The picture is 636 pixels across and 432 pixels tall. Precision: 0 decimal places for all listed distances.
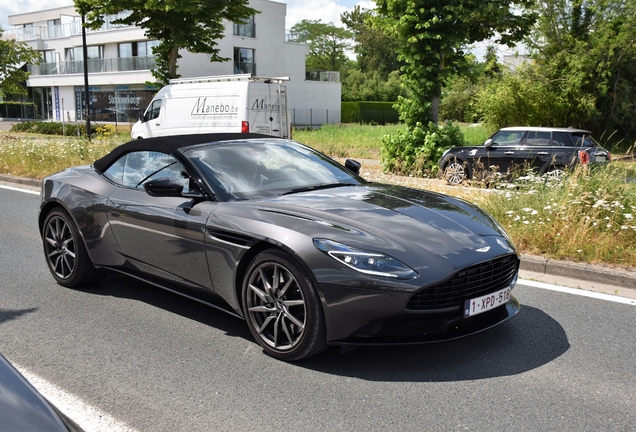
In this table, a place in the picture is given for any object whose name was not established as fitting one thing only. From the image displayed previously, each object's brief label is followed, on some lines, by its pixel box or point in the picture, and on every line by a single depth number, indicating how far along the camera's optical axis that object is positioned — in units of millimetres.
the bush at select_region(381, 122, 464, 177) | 16719
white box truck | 19609
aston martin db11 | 3807
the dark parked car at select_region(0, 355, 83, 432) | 1726
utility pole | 29794
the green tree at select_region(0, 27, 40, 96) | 32312
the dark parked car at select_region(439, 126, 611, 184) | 13992
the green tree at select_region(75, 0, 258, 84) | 24094
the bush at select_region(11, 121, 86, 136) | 37625
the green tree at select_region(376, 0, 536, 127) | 15664
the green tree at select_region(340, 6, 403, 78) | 86062
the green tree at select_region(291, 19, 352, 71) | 85750
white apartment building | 47781
